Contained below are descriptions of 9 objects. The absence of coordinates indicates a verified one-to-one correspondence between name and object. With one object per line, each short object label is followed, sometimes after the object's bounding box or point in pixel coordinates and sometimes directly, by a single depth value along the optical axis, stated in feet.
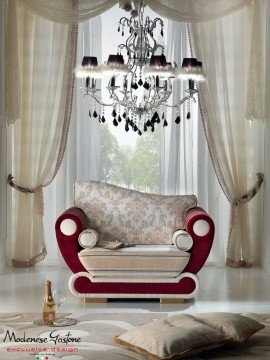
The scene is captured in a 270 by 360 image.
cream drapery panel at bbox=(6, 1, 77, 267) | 25.66
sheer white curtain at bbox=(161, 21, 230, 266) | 26.08
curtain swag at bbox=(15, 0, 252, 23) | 25.18
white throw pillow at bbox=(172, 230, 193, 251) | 20.26
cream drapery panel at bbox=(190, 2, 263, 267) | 25.71
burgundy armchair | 20.10
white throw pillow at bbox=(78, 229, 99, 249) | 20.42
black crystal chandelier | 19.61
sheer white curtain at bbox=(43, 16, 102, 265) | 26.04
